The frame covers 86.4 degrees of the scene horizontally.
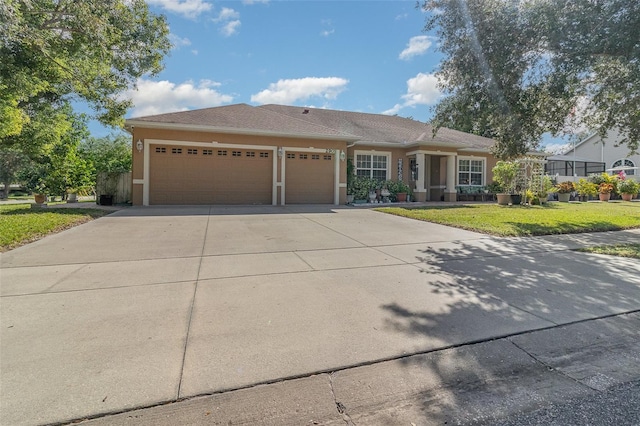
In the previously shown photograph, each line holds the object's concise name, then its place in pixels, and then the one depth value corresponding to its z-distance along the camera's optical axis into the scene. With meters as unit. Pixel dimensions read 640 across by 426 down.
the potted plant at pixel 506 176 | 17.28
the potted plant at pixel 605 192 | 22.59
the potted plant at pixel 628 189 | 22.72
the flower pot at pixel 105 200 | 14.55
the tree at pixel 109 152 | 22.03
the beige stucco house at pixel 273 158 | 14.30
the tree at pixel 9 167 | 37.64
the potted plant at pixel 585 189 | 22.27
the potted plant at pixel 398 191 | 18.39
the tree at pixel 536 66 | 6.97
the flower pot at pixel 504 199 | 17.58
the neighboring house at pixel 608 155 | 32.62
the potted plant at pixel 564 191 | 21.48
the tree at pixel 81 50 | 7.86
